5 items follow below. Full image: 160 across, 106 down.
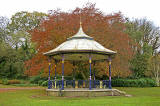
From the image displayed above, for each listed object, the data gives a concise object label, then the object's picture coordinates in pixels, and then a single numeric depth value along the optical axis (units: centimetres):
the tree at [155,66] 3312
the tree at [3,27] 4094
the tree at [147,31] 3875
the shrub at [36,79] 3707
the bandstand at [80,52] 1609
